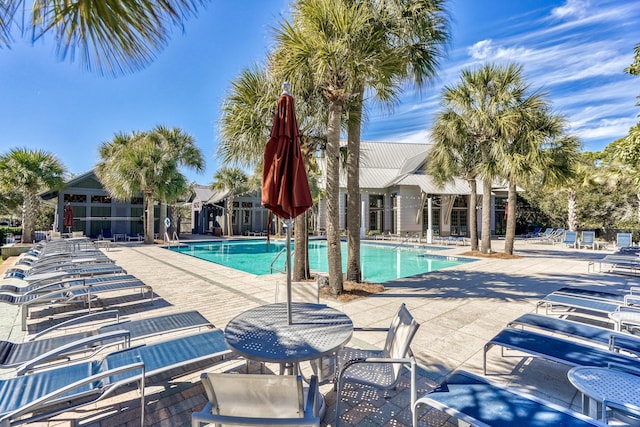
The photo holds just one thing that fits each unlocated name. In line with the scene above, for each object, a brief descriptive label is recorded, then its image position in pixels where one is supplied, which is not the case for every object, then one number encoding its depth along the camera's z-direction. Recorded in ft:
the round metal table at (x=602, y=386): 6.97
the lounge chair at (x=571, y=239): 59.98
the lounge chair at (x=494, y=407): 6.26
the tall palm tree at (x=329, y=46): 18.39
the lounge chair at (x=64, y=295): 15.94
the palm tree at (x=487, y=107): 42.14
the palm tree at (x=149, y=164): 62.49
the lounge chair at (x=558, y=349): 9.31
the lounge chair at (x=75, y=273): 18.95
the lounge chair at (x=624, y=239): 53.06
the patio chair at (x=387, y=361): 7.89
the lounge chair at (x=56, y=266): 22.53
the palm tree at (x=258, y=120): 24.52
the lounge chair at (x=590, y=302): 15.24
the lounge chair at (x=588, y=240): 58.49
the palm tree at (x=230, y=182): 86.53
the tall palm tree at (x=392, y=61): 20.13
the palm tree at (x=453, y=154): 44.37
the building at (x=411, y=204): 80.48
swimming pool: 41.13
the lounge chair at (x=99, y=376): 7.22
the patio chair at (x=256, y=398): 5.65
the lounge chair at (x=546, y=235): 73.26
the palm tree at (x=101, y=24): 5.08
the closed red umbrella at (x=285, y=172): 9.39
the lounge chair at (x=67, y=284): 17.18
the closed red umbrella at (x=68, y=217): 63.21
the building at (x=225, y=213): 95.99
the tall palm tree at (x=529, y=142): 41.11
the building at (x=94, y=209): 73.77
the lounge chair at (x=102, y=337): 9.67
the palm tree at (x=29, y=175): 55.98
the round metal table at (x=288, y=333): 7.48
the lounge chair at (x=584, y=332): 10.73
